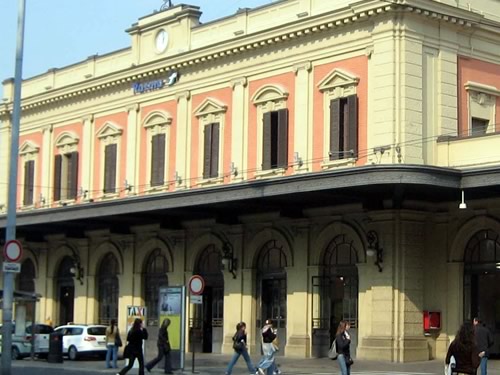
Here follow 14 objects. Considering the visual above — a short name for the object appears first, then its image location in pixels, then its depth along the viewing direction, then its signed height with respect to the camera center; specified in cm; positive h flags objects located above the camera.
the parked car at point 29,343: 3966 -111
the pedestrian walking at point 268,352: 2886 -96
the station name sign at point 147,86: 4450 +907
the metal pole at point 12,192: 2455 +271
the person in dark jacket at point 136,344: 2784 -77
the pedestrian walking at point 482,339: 2646 -53
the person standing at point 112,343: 3450 -94
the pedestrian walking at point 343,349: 2572 -77
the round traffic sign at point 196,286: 3020 +74
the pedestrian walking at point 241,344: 2986 -79
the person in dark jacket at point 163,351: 3062 -104
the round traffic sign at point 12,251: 2427 +132
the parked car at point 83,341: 3981 -101
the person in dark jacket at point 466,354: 1628 -54
